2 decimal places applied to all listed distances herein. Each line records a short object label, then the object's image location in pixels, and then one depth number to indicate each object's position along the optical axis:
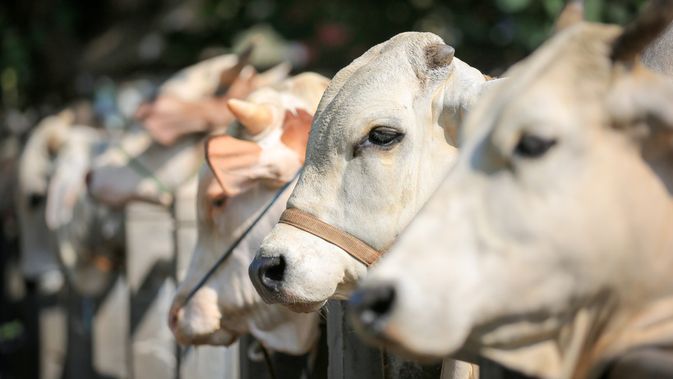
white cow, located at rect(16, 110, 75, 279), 9.87
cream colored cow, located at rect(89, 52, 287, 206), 6.12
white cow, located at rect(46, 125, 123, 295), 7.75
